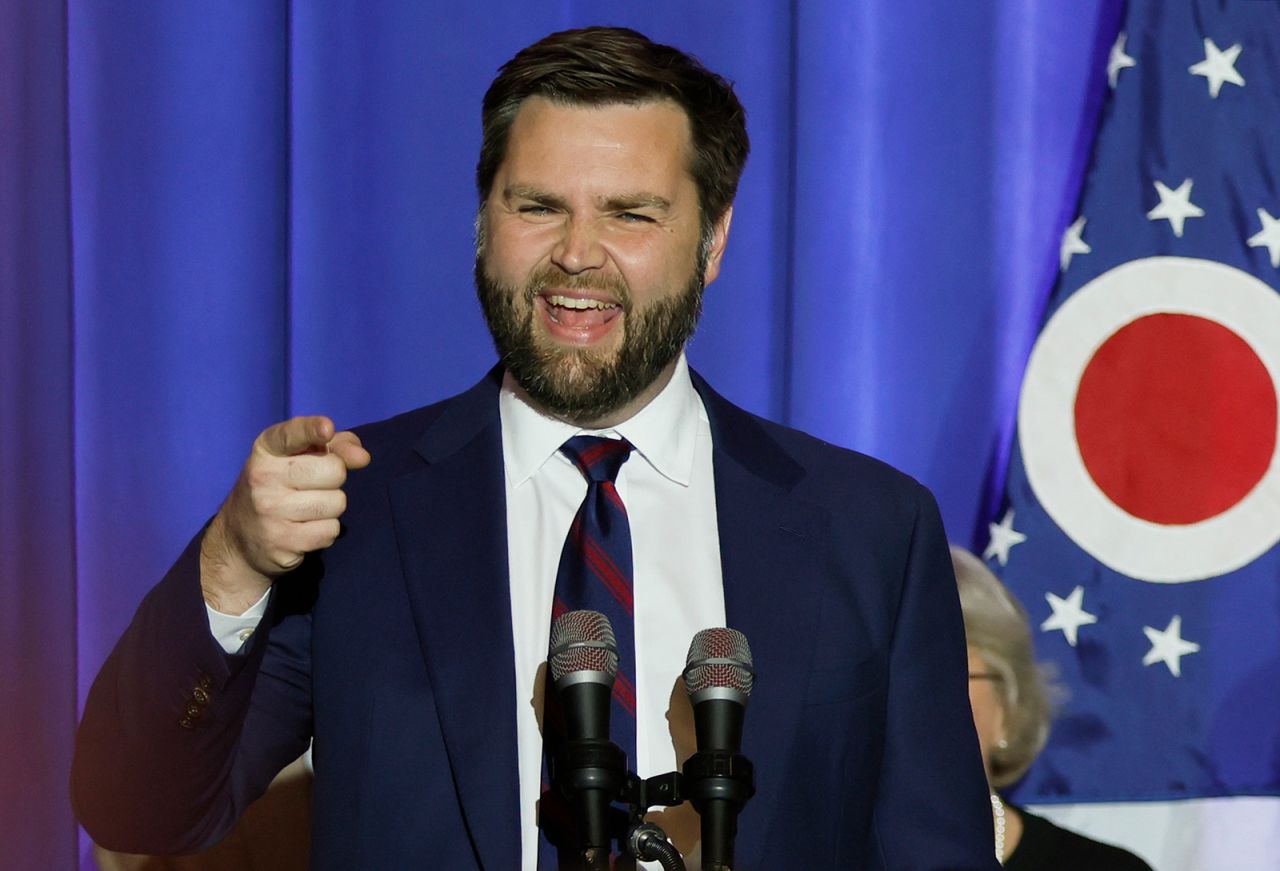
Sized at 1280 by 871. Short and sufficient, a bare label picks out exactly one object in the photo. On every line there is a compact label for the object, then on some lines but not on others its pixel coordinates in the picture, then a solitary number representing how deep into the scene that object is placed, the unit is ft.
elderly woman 21.51
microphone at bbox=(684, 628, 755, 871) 18.66
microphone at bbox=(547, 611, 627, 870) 18.64
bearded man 19.44
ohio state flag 21.56
